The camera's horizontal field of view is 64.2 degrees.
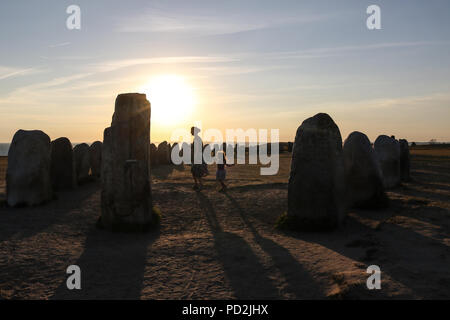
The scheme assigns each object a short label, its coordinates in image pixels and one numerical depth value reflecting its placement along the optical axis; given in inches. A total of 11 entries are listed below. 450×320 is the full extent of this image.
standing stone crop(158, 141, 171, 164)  1061.1
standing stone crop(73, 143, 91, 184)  603.5
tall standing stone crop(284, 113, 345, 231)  305.6
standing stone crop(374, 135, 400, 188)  562.3
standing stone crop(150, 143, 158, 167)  1013.8
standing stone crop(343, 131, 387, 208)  394.6
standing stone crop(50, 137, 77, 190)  525.7
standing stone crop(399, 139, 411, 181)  637.9
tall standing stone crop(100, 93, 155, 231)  303.1
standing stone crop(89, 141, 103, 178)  680.4
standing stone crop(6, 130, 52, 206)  403.2
